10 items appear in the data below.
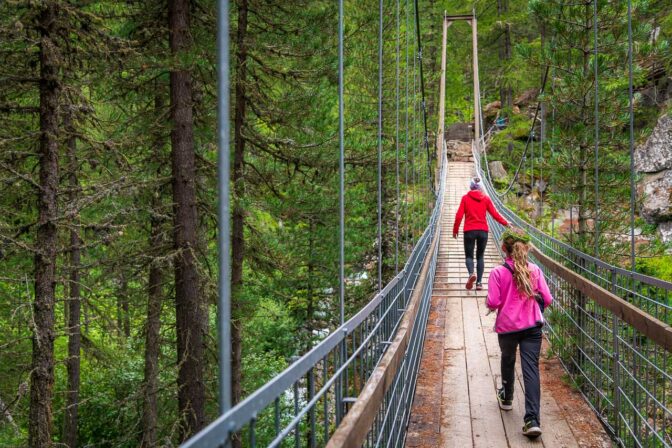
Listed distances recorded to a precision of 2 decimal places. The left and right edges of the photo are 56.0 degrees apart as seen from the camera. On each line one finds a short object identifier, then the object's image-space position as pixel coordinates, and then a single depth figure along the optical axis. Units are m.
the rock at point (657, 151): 17.62
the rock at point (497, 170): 27.95
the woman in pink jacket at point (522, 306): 4.05
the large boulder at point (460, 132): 38.66
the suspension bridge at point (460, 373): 1.62
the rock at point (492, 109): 35.94
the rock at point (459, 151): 33.94
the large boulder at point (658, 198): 17.10
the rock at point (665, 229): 16.75
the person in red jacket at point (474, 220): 8.50
